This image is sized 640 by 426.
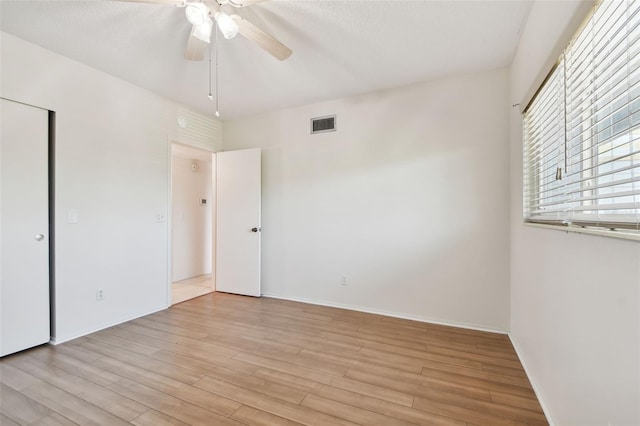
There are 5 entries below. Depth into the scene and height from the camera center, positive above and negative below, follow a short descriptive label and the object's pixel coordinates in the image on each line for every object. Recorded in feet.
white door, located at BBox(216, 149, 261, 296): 12.79 -0.43
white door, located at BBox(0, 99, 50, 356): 7.24 -0.40
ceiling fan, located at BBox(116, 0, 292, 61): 5.32 +3.97
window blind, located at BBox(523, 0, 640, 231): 3.01 +1.25
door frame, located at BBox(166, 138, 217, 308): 11.39 -0.41
